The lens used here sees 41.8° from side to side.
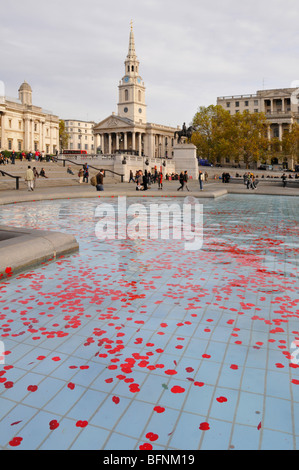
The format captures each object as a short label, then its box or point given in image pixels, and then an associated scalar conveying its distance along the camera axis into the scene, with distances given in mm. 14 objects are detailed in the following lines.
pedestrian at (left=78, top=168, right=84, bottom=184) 35144
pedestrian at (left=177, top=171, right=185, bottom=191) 28591
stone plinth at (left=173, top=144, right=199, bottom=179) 50906
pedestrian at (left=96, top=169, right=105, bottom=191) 22891
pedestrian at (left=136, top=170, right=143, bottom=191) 28453
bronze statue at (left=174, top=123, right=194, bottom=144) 45856
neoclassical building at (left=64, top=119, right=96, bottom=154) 132625
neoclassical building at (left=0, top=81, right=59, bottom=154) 71938
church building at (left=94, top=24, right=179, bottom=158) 101375
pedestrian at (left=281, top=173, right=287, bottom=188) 39216
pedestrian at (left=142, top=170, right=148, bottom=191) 27984
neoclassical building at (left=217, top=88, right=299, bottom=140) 89750
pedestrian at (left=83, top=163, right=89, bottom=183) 34806
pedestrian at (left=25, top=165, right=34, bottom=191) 24828
